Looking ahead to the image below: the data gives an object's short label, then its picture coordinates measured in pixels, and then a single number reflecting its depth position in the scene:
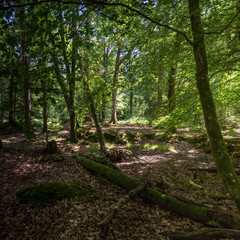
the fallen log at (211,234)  2.61
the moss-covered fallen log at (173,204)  2.99
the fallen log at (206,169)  6.11
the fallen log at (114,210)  2.72
